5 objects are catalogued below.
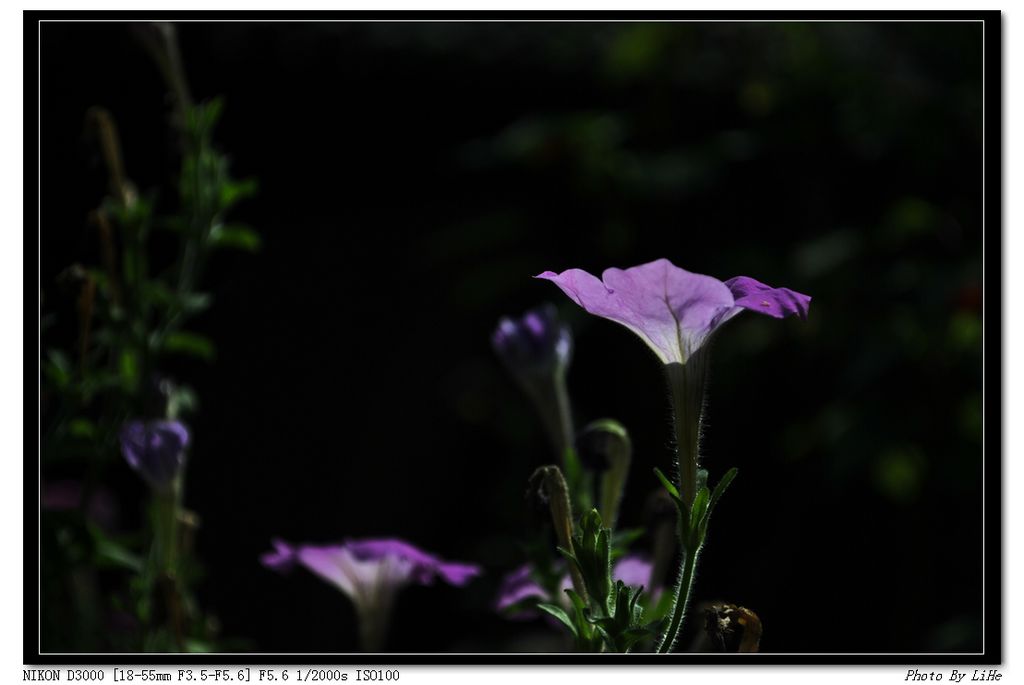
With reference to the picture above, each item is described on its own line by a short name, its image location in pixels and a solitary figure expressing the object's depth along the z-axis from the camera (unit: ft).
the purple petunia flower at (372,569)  4.89
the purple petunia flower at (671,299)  4.55
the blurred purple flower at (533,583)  4.86
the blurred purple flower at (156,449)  4.92
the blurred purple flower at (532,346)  4.97
